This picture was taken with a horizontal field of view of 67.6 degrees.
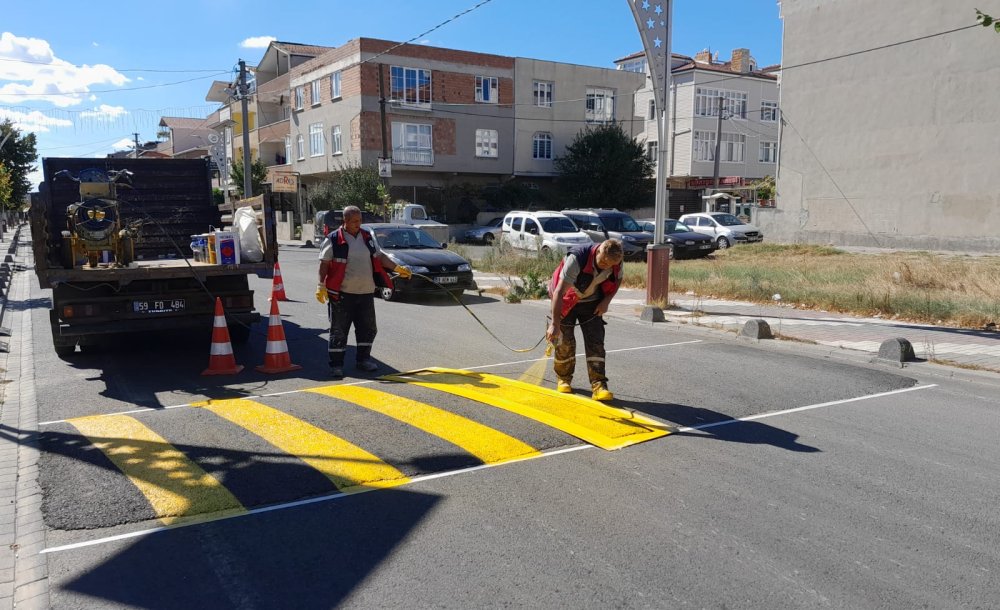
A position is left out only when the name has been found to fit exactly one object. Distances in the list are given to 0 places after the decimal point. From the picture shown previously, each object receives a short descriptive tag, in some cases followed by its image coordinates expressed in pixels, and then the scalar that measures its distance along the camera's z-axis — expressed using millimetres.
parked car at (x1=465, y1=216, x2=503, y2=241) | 35438
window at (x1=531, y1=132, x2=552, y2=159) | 46375
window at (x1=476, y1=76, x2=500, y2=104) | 43844
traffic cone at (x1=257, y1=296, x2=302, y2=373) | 8383
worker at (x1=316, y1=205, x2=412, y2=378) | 7941
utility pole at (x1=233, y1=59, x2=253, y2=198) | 34031
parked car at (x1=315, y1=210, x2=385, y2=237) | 31141
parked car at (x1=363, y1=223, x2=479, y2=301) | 14680
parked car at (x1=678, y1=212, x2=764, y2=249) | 30766
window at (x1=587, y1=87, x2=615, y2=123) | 47875
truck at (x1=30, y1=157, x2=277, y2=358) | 8195
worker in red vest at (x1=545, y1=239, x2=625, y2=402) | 6590
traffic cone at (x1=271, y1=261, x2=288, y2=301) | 13928
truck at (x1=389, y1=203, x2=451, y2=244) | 29391
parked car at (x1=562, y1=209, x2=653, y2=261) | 23641
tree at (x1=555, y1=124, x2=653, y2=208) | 44875
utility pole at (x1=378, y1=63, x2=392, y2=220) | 34000
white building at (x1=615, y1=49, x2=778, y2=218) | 48812
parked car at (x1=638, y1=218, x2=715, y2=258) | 24969
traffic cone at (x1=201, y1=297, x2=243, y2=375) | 8234
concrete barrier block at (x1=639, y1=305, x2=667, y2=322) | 12312
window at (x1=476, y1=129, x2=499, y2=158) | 44219
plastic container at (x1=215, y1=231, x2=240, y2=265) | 8734
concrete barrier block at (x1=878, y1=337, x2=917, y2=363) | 8867
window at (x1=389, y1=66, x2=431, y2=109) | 41094
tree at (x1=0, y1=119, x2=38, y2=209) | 47250
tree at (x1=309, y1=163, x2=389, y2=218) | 37875
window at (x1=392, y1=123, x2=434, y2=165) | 41625
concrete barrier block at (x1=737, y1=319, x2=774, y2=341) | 10523
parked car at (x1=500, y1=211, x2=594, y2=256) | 23188
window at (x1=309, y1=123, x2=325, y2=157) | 44781
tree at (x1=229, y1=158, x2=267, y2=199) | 48812
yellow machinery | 8219
